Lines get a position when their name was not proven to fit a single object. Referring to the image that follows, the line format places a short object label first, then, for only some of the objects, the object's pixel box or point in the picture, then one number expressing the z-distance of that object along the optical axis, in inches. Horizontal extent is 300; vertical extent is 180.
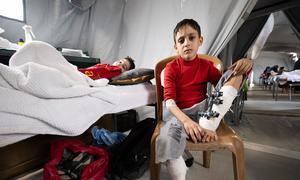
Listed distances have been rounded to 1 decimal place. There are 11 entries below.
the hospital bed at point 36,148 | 37.4
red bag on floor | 33.2
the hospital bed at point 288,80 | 120.1
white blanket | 20.1
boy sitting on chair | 26.5
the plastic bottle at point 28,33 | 56.4
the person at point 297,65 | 149.4
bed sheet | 19.7
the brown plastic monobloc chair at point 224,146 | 26.0
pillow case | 44.0
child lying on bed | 46.4
